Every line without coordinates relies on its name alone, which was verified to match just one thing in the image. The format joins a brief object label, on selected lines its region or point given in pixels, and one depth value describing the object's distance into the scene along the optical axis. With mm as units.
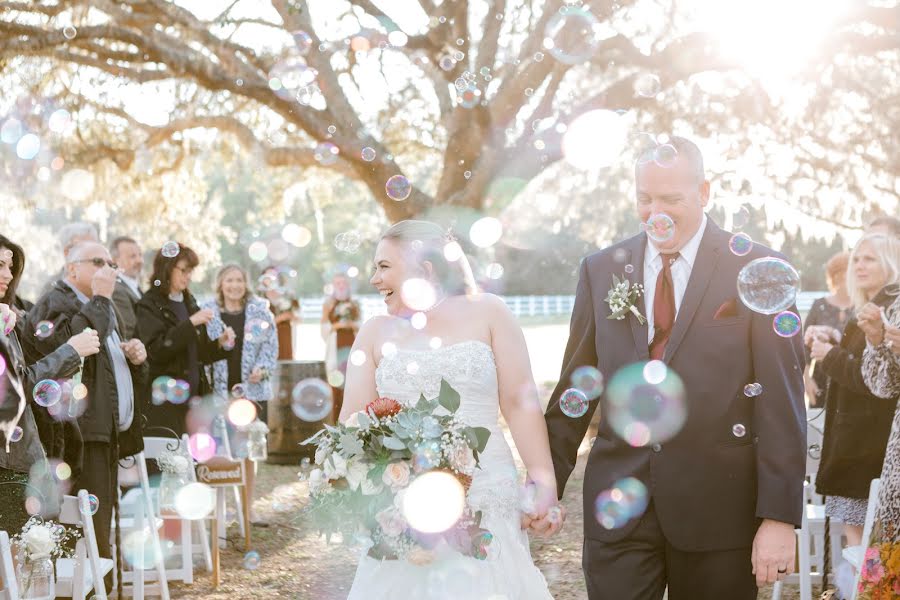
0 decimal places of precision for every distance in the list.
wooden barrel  12023
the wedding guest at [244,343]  8969
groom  3251
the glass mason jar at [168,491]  7281
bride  3645
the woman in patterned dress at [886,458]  3947
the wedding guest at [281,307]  11617
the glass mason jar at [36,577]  4512
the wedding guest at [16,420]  4555
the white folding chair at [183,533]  7062
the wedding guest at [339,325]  13234
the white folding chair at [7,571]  4145
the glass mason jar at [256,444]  8523
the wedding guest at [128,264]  7971
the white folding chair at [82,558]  4918
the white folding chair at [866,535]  4512
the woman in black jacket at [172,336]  7852
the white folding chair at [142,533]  6438
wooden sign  7723
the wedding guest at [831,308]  7637
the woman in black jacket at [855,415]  5539
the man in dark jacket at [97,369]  6102
